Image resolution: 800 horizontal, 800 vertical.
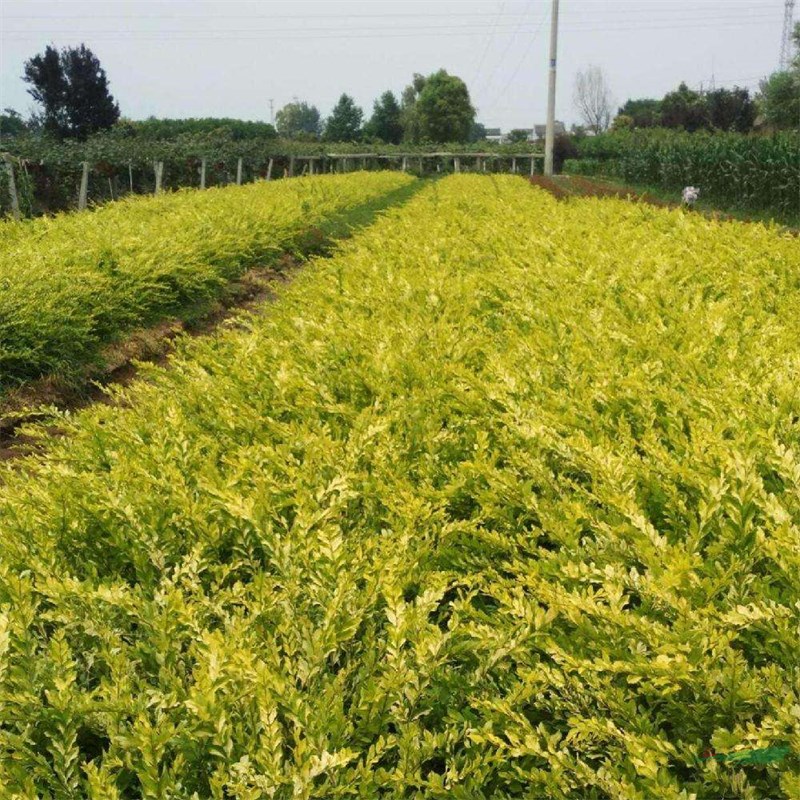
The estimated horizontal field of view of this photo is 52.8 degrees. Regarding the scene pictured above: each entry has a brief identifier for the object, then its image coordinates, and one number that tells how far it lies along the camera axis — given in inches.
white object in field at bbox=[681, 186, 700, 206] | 950.1
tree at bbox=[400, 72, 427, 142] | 3787.4
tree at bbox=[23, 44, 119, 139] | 2428.6
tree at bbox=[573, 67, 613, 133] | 5142.7
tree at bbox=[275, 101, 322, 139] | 6786.4
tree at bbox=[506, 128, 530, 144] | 4389.8
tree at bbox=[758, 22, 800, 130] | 2551.7
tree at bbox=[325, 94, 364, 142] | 3843.5
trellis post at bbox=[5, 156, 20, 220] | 708.7
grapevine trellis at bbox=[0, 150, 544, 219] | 929.8
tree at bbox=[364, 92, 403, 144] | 3880.4
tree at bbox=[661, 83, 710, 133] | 3201.3
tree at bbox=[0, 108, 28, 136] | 2994.6
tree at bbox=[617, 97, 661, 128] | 4131.9
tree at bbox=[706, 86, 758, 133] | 3134.8
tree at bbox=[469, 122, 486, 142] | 6343.5
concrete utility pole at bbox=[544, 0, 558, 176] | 1498.5
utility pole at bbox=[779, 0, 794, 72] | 3924.7
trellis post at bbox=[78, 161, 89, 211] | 824.9
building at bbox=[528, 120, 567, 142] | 5300.7
